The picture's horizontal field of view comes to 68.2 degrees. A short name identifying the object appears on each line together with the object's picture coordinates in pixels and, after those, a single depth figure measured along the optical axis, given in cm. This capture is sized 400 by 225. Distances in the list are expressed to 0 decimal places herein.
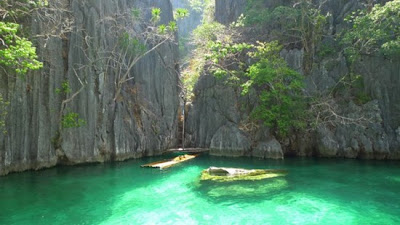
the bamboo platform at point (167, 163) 1833
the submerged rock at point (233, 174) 1480
